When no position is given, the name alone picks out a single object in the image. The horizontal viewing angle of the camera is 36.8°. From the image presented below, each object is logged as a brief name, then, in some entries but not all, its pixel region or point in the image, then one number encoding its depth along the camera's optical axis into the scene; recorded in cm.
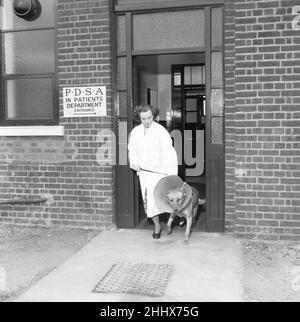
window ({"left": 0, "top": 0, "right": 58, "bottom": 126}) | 651
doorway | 593
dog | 547
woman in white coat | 570
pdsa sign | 622
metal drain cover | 411
